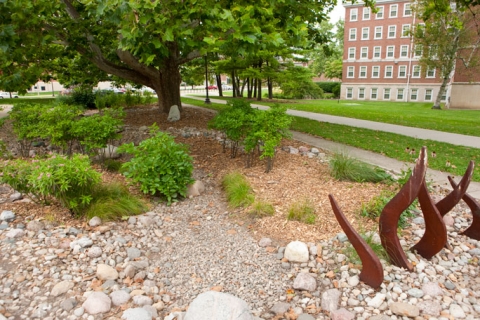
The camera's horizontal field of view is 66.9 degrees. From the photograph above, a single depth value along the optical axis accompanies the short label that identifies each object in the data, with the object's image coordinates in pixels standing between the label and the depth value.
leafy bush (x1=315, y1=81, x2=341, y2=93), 50.06
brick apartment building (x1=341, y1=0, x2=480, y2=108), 41.97
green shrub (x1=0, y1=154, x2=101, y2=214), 4.11
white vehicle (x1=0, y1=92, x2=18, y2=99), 42.26
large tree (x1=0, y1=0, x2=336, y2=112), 4.66
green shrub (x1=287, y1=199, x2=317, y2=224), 4.40
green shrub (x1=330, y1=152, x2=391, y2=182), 5.63
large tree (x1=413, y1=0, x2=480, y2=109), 25.97
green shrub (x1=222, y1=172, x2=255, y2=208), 5.03
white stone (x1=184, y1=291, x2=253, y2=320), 2.71
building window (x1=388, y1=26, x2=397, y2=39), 42.69
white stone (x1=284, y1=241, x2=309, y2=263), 3.68
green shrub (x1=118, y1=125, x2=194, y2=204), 5.01
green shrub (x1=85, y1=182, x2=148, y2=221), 4.47
